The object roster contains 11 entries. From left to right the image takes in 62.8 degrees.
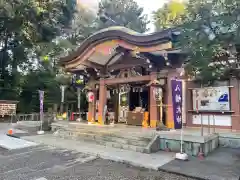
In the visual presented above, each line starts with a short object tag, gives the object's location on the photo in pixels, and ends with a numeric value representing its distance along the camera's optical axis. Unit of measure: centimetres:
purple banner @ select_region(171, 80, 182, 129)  669
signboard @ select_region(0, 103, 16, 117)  1420
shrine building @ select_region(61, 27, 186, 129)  807
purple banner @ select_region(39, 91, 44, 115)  1012
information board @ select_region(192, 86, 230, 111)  824
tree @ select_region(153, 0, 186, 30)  1816
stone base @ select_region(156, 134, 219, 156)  600
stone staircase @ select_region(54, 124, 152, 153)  667
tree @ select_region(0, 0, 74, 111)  1518
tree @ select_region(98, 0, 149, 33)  2589
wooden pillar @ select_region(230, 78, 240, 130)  788
